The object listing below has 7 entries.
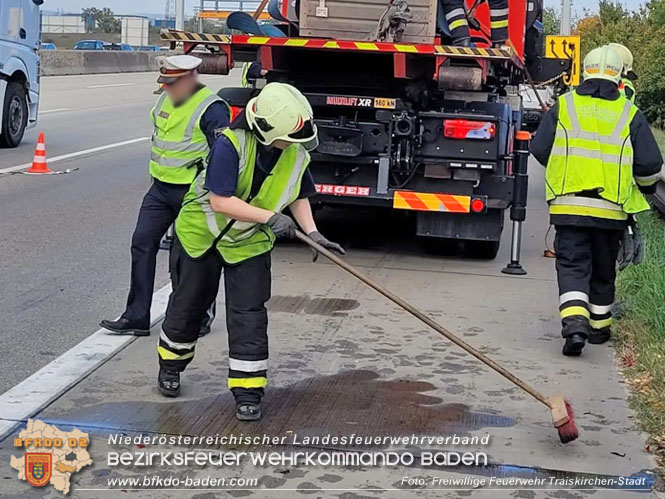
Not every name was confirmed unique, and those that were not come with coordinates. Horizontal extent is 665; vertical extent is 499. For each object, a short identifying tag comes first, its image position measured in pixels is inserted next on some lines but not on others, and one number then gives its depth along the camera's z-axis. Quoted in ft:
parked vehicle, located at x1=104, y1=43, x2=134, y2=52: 188.84
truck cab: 50.70
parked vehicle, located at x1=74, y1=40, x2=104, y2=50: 179.32
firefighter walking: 21.84
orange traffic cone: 44.52
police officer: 20.43
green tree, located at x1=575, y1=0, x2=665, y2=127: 69.05
